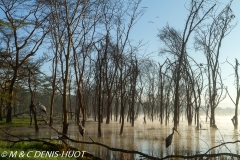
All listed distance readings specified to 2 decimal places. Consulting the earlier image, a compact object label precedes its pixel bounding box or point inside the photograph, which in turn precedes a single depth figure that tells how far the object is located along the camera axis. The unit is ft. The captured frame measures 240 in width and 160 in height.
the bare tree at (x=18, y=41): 72.52
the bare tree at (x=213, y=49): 84.43
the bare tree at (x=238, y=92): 84.58
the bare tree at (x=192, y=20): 57.95
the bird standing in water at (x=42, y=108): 31.05
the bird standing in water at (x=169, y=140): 28.48
